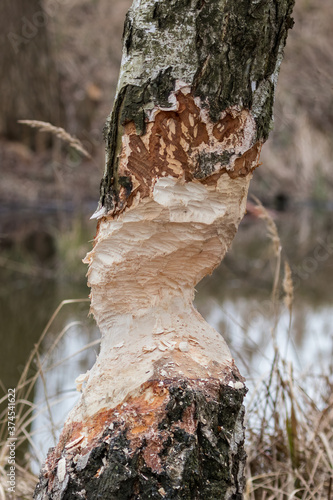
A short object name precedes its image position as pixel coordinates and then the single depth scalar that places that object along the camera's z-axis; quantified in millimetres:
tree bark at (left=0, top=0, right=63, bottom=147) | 13497
